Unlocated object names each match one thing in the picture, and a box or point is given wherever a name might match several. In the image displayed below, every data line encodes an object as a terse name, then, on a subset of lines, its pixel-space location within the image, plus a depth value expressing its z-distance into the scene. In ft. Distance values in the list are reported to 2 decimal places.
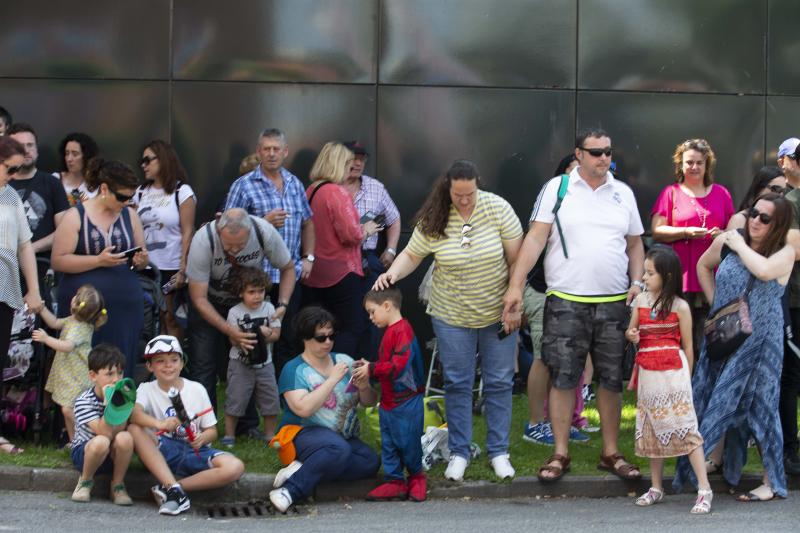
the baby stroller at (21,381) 54.68
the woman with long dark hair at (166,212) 61.82
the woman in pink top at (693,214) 60.54
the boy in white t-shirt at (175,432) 47.96
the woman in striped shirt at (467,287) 51.46
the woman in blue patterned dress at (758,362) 49.69
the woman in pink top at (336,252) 61.32
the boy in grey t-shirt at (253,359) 55.27
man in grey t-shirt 55.05
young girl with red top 48.64
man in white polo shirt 50.91
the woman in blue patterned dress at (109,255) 52.82
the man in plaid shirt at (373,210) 65.68
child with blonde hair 51.96
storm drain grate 47.78
